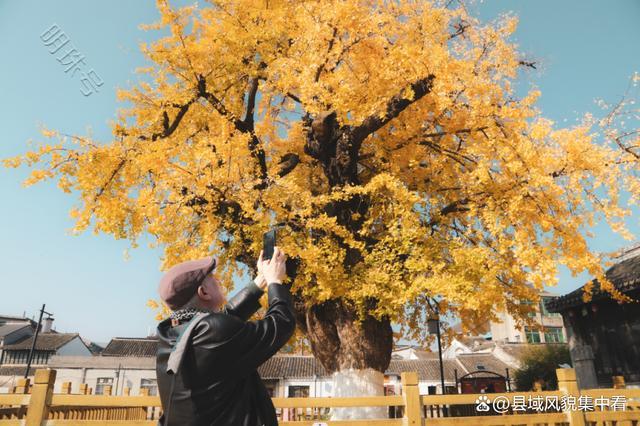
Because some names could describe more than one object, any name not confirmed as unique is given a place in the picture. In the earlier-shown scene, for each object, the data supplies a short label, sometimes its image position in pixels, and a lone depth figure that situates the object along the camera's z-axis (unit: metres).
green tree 26.91
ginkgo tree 6.87
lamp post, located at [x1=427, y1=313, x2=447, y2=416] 11.07
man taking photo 1.62
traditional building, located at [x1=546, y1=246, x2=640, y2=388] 12.62
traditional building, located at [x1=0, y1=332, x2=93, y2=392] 31.77
